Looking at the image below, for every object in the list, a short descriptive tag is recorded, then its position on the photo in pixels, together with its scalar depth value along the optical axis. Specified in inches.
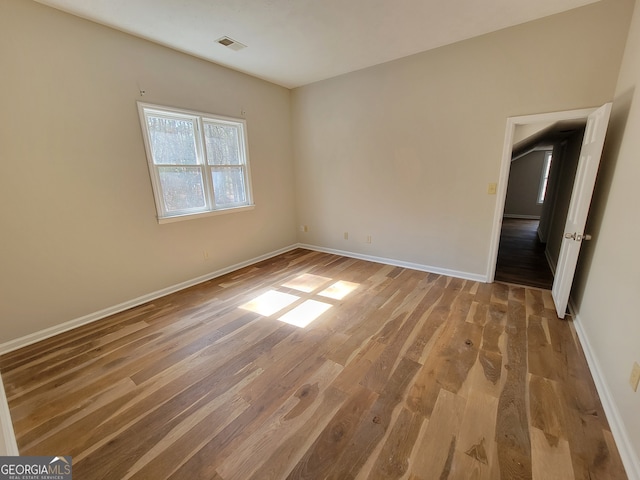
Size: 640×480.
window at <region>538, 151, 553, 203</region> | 304.7
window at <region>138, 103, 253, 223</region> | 117.4
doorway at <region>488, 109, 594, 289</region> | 114.9
